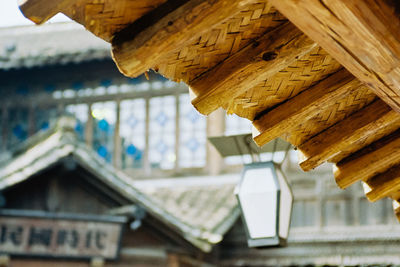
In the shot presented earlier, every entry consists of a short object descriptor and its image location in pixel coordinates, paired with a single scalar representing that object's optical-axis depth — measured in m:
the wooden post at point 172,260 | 9.51
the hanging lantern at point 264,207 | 4.92
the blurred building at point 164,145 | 9.76
